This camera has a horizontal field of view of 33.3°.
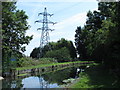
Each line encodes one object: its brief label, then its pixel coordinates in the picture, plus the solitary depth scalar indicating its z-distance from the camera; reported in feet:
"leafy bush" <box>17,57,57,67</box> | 100.91
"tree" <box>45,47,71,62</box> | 232.12
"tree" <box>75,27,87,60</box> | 297.53
